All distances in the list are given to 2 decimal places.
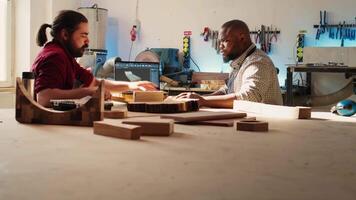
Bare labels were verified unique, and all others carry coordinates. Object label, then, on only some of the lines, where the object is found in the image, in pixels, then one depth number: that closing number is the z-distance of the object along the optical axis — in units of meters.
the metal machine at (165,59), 5.90
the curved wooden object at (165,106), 2.08
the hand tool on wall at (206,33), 6.36
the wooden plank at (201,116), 1.84
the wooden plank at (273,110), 2.10
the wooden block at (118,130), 1.44
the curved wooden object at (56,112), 1.69
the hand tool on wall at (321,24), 5.88
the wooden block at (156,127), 1.51
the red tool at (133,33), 6.79
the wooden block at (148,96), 2.47
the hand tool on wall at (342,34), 5.85
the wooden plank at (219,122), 1.79
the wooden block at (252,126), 1.66
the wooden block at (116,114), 1.88
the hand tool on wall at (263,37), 6.11
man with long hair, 2.47
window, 5.73
